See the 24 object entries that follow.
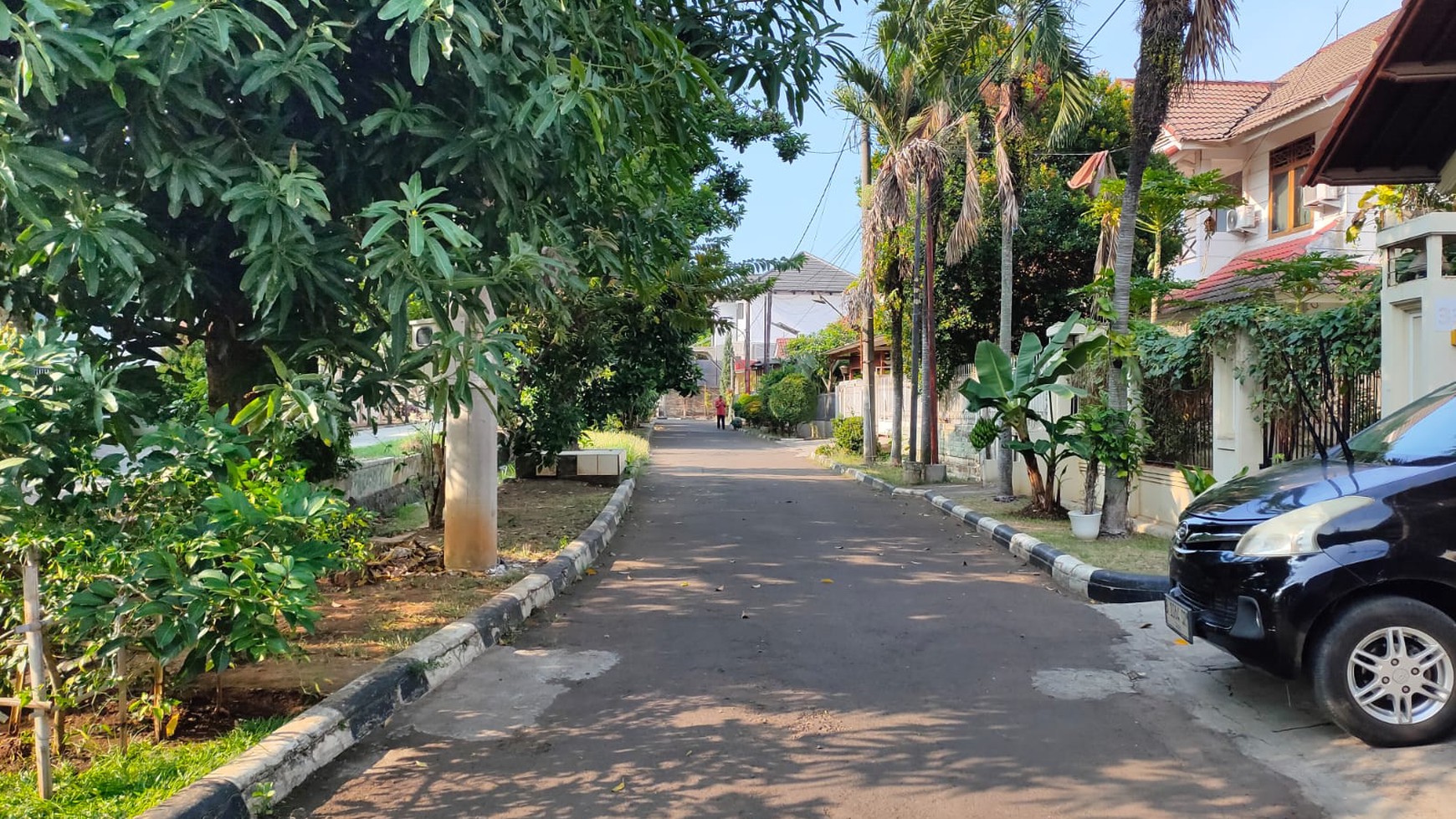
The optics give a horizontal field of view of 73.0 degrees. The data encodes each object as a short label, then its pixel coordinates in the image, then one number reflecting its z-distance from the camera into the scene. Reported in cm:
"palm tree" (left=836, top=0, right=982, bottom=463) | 1562
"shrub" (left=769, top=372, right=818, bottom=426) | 3888
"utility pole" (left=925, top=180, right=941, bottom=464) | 1745
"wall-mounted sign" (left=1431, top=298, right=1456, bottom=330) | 732
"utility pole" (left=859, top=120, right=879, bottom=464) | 2145
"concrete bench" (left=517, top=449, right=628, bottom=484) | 1797
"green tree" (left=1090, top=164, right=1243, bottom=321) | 1351
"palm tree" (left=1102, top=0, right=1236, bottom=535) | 989
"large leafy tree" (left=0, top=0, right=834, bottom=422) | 401
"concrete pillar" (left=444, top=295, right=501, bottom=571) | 899
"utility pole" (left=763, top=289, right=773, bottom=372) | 5007
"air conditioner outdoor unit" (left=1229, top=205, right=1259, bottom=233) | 1948
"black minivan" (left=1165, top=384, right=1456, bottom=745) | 468
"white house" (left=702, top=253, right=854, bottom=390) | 7256
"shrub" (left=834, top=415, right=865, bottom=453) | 2639
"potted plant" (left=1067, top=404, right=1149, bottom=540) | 1082
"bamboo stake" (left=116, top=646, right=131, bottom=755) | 441
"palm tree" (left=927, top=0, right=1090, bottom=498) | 1280
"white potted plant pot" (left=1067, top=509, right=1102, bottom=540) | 1098
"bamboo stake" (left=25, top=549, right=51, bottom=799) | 385
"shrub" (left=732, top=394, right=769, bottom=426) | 4656
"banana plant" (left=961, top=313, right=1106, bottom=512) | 1195
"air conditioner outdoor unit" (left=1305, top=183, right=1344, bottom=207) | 1689
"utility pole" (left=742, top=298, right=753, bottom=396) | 5231
